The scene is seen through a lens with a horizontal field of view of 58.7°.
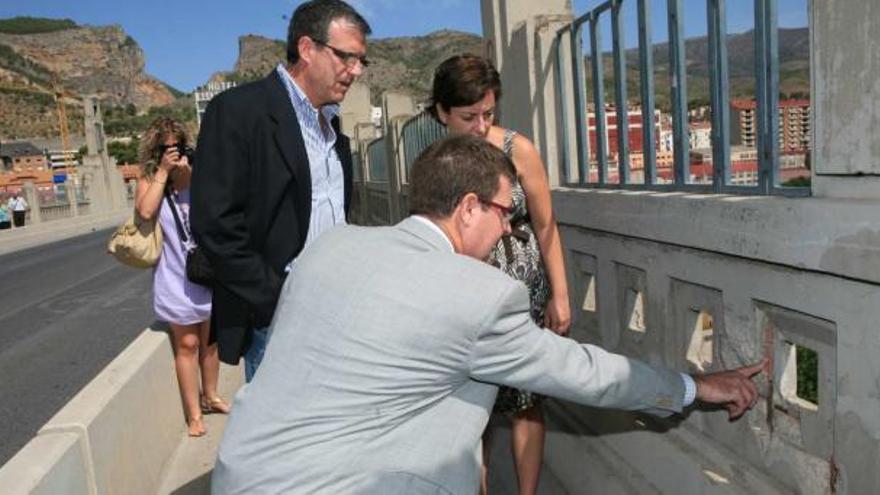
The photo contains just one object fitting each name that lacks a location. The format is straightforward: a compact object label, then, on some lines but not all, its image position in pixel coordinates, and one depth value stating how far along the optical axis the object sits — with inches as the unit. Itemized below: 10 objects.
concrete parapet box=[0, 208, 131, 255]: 979.9
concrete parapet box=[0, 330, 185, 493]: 97.6
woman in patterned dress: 118.0
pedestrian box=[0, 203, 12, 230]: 1294.3
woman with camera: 168.1
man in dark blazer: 107.1
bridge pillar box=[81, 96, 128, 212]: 1625.2
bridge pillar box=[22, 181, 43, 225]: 1290.6
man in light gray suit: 71.6
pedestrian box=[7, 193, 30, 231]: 1298.0
